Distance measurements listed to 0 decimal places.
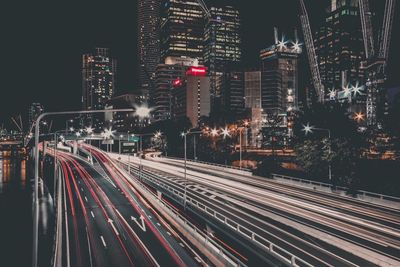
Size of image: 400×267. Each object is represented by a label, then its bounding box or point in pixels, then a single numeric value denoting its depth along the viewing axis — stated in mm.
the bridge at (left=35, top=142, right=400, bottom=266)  24906
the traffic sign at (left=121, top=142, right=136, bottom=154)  68138
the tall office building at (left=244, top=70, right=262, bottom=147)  188650
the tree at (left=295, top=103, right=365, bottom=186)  52281
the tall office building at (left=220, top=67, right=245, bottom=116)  138500
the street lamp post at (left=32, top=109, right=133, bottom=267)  16756
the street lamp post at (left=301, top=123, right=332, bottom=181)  52450
